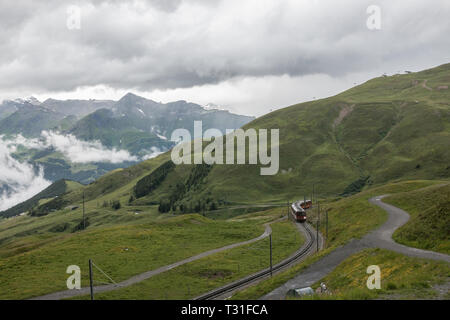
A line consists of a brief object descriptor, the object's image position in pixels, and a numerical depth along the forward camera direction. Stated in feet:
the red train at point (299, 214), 407.64
